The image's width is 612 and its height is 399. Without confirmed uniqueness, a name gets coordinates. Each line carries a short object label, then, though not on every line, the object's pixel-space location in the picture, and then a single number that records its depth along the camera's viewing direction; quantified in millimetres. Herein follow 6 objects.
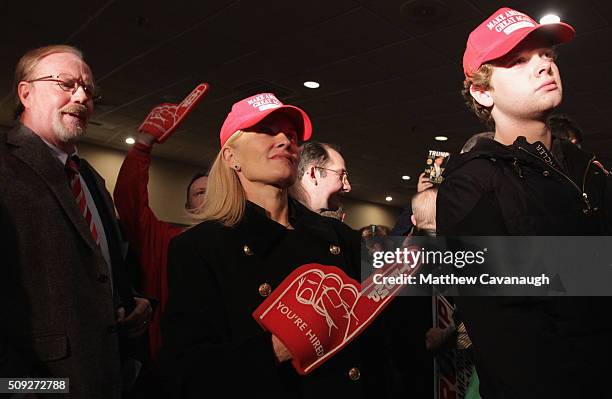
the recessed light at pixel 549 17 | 4283
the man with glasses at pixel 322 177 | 2639
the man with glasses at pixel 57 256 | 1292
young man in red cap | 1001
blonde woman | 1228
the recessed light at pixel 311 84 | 6059
